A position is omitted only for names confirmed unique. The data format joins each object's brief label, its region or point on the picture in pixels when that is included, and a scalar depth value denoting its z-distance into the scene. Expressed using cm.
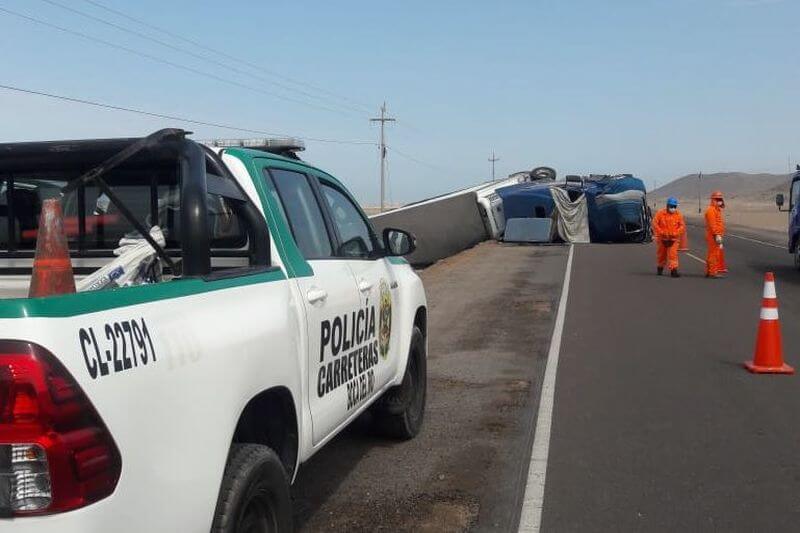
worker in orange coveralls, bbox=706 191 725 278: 1933
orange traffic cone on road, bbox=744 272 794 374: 887
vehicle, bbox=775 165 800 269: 2053
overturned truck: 3488
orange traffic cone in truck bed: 317
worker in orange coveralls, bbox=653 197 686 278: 1995
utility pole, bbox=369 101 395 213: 7331
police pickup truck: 237
